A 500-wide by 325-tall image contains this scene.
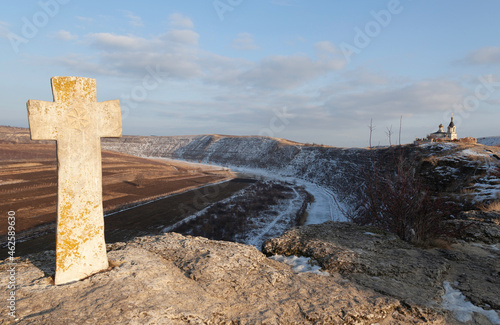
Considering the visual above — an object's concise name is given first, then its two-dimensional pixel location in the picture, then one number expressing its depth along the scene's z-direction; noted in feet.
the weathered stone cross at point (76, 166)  12.10
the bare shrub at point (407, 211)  20.86
